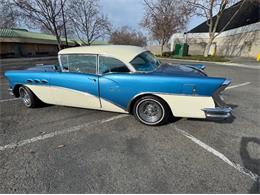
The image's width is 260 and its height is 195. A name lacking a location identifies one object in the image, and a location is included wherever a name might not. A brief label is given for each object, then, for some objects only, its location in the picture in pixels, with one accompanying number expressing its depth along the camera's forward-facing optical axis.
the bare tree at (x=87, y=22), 27.88
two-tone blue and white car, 3.24
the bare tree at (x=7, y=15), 21.43
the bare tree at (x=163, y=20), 31.55
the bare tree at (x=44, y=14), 22.42
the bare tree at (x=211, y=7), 19.29
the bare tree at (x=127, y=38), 57.84
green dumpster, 29.51
